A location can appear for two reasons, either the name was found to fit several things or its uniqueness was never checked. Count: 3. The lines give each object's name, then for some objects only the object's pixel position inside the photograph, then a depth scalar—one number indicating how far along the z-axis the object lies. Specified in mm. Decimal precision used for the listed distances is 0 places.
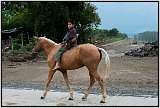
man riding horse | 7836
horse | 7531
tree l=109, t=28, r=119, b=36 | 73000
